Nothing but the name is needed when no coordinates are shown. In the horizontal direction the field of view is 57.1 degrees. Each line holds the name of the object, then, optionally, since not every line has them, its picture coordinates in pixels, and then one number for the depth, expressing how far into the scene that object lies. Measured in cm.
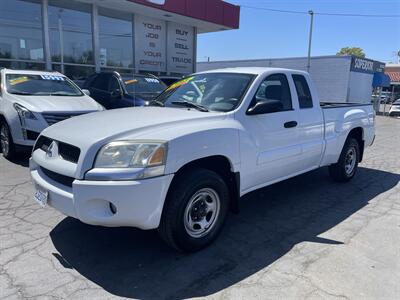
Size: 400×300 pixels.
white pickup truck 306
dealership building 1264
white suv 645
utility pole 2991
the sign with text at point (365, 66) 2808
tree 8532
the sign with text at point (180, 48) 1752
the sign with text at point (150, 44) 1608
